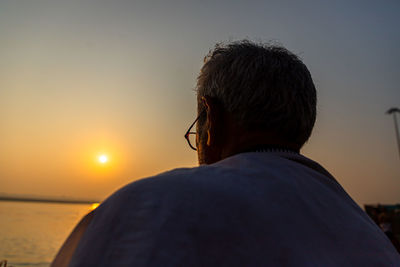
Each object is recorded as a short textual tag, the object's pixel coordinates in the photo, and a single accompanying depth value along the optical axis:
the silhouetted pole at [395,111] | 29.10
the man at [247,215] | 0.26
